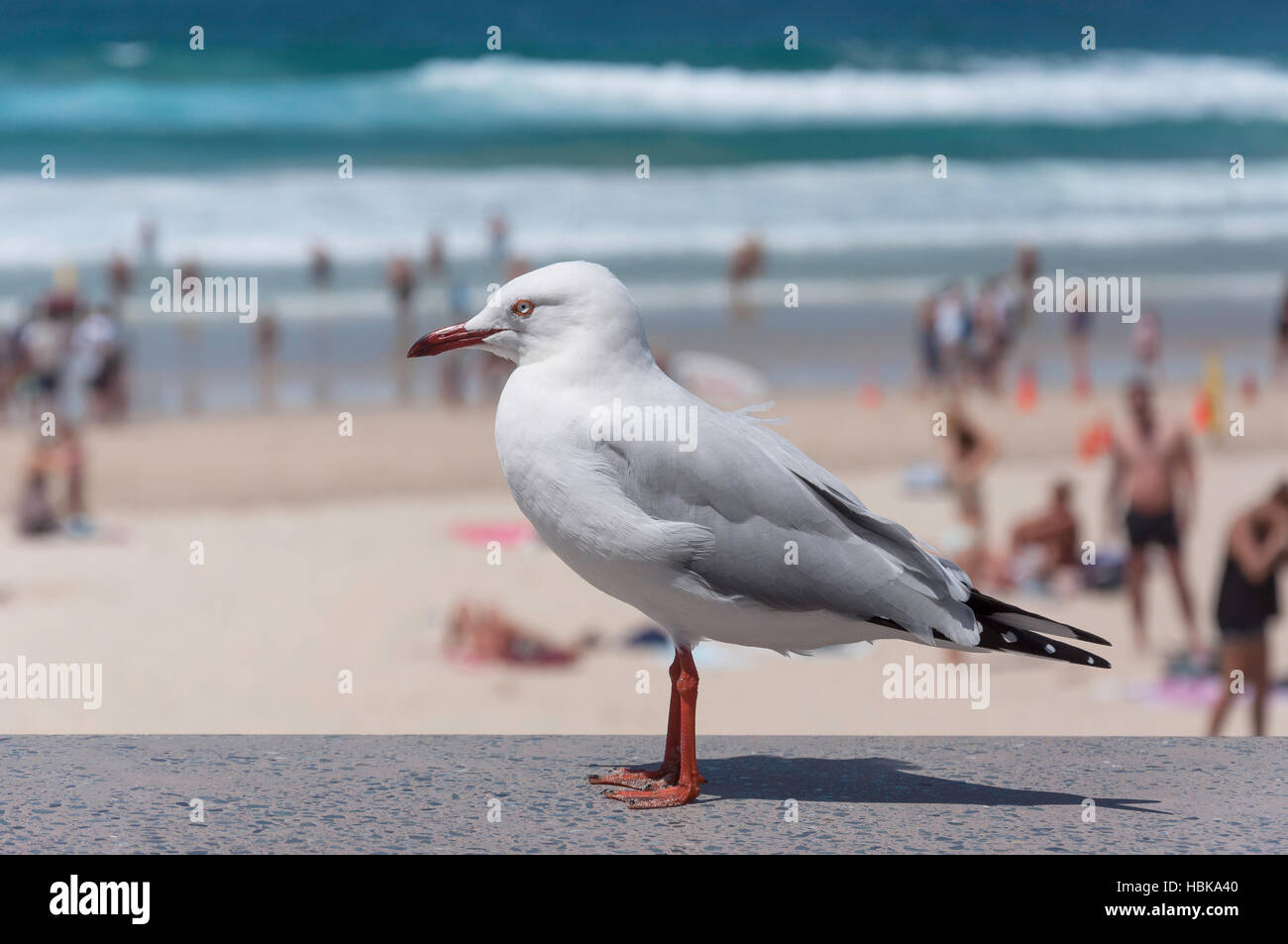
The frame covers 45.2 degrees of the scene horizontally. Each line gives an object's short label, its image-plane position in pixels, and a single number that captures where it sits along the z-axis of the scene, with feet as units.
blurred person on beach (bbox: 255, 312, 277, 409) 69.41
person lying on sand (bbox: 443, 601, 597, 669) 40.11
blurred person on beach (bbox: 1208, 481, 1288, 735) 27.48
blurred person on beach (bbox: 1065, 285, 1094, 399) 73.51
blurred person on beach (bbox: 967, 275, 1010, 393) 70.64
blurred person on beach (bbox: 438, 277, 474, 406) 67.56
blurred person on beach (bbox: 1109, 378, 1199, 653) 38.29
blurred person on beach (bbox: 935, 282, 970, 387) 69.82
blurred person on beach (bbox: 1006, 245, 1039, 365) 76.33
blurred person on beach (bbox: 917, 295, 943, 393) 69.62
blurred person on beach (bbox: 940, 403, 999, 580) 41.83
